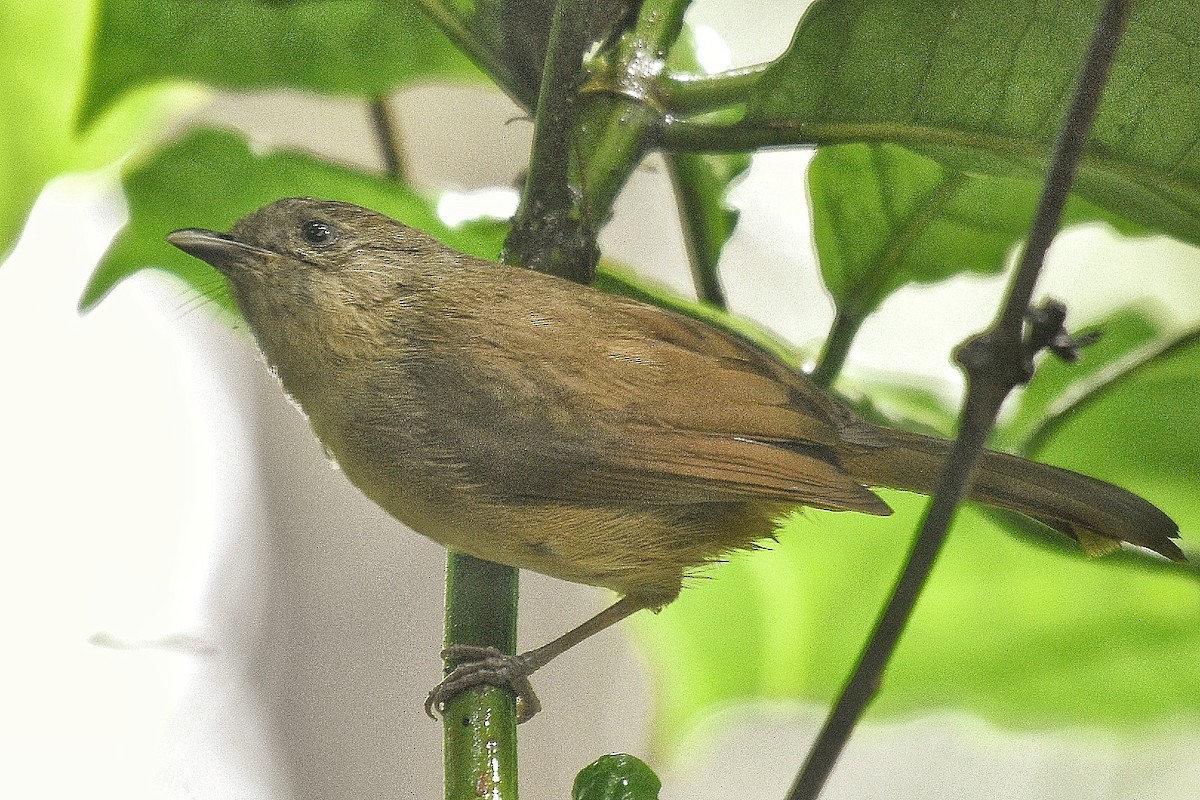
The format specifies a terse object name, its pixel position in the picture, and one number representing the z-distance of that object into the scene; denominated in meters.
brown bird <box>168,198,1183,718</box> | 2.85
